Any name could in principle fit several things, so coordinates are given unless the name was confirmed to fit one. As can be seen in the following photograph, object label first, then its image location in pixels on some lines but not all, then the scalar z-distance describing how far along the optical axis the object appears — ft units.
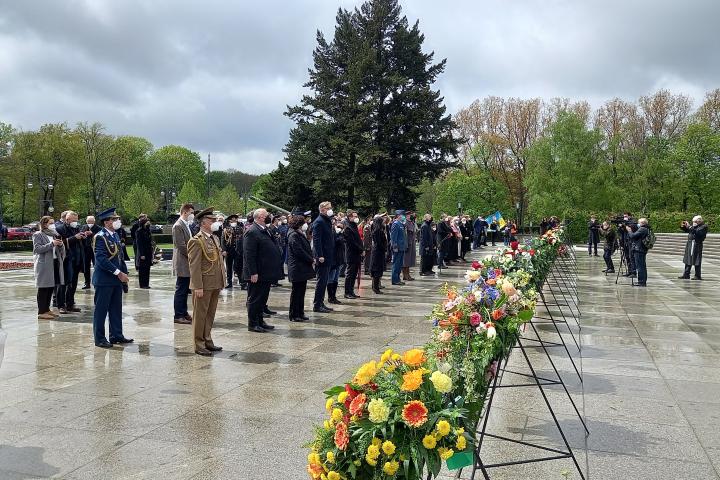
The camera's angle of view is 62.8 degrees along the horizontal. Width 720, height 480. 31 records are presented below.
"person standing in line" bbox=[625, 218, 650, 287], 56.13
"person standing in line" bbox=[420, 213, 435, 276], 64.18
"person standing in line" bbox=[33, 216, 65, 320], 35.04
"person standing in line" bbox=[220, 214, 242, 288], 53.26
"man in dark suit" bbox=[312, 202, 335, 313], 38.65
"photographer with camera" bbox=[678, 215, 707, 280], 59.52
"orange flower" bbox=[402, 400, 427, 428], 8.45
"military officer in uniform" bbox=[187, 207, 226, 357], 25.71
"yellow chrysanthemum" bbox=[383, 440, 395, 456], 8.32
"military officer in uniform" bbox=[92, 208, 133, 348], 27.35
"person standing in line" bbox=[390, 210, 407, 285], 56.80
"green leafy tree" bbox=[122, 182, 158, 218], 231.71
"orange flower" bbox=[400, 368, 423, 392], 8.80
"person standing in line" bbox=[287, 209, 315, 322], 33.91
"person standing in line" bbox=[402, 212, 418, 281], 61.21
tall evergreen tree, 130.93
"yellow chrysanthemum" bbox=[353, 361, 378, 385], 9.28
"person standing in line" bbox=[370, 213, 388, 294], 49.80
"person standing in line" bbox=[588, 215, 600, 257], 103.85
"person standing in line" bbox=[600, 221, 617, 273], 71.31
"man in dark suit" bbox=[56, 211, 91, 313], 37.96
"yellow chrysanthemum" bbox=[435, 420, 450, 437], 8.43
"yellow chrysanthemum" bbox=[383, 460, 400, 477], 8.30
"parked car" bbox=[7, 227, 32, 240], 159.84
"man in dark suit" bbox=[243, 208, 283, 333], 31.14
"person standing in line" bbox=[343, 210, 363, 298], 45.50
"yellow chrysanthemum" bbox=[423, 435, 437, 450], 8.43
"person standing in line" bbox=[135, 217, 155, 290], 52.24
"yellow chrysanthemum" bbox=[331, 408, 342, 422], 8.94
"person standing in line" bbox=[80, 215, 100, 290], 45.63
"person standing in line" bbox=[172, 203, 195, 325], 34.17
